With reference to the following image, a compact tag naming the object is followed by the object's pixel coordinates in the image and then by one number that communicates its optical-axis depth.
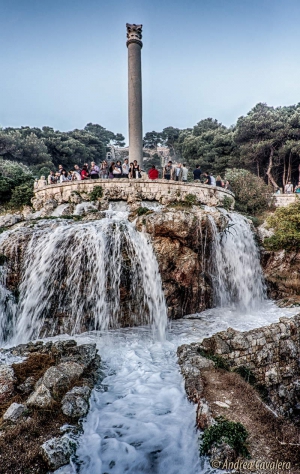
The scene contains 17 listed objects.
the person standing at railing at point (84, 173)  17.38
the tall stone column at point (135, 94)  21.61
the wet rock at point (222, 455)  3.45
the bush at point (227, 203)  18.12
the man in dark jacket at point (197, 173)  17.72
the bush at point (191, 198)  16.42
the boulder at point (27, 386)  4.82
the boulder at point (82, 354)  6.00
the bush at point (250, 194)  20.94
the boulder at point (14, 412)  3.93
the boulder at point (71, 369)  5.18
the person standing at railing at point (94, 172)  17.16
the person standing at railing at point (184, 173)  17.37
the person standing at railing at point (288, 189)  23.25
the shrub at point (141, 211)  12.46
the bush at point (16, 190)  18.39
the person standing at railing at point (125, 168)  17.44
